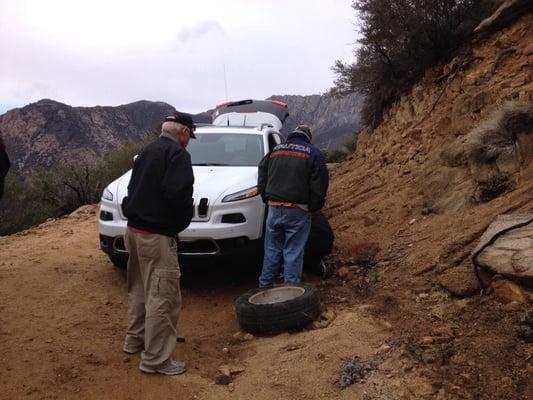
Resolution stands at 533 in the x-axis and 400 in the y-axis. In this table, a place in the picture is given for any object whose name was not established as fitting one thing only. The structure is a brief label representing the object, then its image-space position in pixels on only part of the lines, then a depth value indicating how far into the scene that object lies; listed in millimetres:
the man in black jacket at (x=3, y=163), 5582
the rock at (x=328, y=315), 4798
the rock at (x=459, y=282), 4402
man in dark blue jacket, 5551
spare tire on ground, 4656
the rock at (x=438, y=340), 3849
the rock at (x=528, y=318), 3637
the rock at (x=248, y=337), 4770
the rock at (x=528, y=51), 7824
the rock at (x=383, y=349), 3893
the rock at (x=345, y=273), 5926
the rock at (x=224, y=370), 4020
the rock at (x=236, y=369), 4081
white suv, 5664
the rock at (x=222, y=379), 3916
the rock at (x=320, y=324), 4664
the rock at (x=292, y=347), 4270
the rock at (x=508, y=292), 3928
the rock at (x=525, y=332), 3551
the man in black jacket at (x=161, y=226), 3939
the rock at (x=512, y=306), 3896
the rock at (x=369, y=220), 7457
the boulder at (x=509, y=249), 3980
